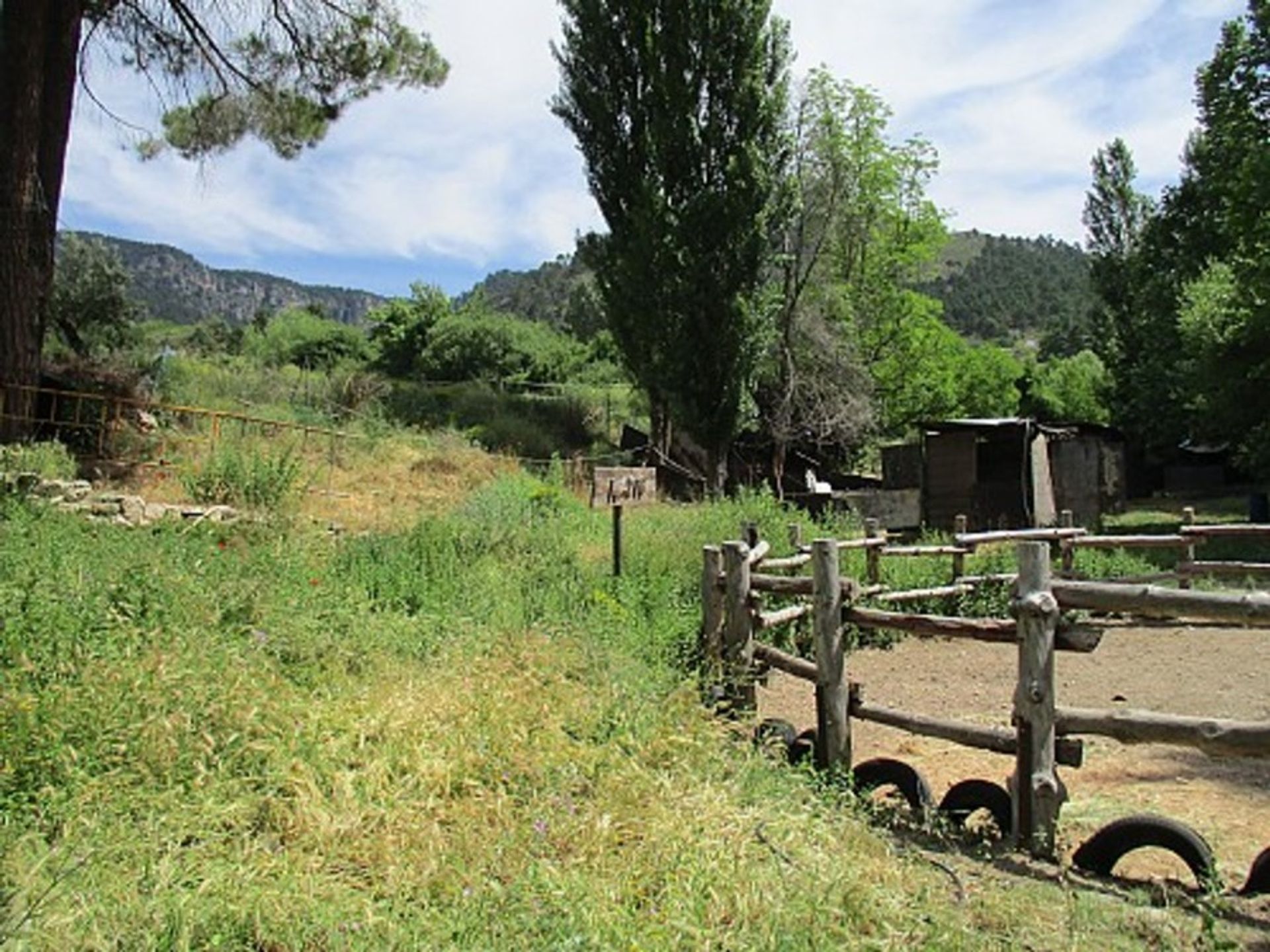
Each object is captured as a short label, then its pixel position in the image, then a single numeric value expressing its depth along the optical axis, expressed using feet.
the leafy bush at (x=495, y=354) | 117.08
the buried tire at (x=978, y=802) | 13.96
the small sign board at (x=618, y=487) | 28.25
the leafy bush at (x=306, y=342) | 115.34
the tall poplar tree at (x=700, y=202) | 64.28
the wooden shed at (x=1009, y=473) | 59.00
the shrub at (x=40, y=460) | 29.58
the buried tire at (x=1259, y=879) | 11.46
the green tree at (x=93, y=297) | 80.69
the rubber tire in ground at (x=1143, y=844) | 11.69
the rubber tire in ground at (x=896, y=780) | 14.62
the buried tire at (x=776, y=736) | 15.96
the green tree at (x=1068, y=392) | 143.02
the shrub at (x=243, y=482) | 31.91
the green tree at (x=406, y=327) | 129.49
